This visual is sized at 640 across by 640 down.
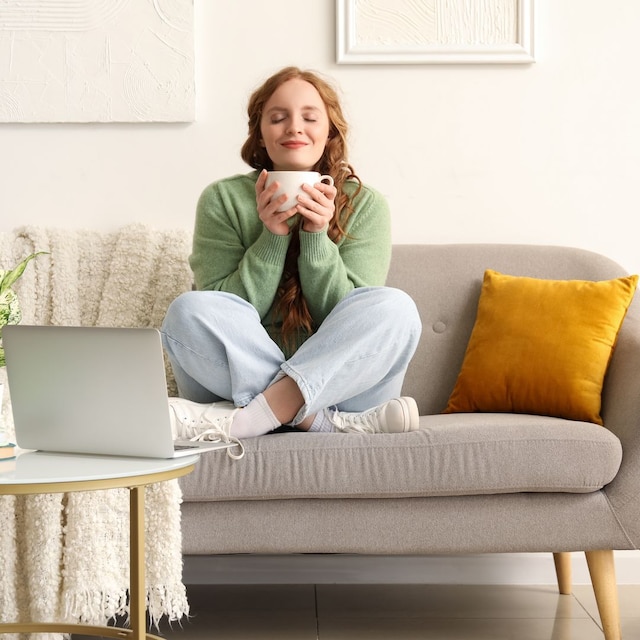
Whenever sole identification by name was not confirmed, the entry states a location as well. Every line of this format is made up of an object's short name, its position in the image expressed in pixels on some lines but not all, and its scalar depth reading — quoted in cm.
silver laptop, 276
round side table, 255
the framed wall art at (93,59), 407
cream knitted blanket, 318
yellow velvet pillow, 363
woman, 333
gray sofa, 328
